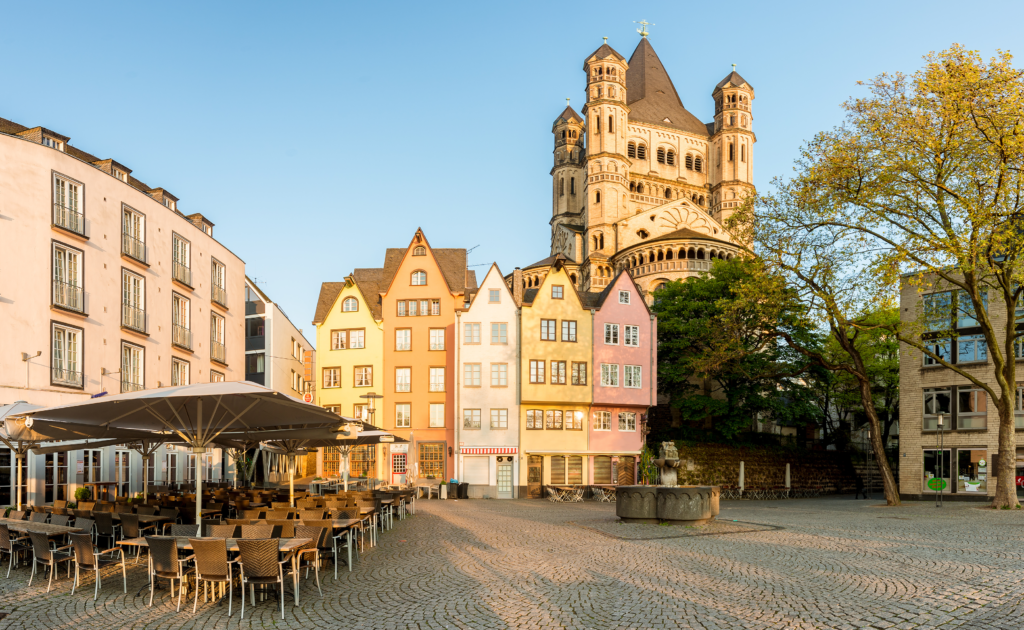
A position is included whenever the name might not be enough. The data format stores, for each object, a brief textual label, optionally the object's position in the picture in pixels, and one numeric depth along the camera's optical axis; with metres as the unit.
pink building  48.97
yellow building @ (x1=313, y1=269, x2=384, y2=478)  50.56
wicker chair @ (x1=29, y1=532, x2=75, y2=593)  12.84
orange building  49.22
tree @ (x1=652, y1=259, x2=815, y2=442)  51.38
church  81.00
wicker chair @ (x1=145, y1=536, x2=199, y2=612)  11.59
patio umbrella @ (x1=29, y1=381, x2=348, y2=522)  12.49
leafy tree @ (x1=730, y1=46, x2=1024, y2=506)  28.70
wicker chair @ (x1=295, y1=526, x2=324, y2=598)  12.59
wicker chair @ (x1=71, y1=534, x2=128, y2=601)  12.31
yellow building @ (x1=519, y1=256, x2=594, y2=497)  47.81
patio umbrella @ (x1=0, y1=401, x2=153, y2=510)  15.91
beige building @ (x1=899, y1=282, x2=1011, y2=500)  41.03
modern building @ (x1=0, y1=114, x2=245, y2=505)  26.97
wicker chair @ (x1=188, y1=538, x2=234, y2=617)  11.04
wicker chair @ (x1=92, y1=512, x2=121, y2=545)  15.23
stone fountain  23.81
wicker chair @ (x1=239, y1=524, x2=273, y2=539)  12.56
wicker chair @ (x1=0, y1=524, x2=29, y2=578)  13.95
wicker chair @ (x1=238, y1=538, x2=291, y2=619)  11.01
